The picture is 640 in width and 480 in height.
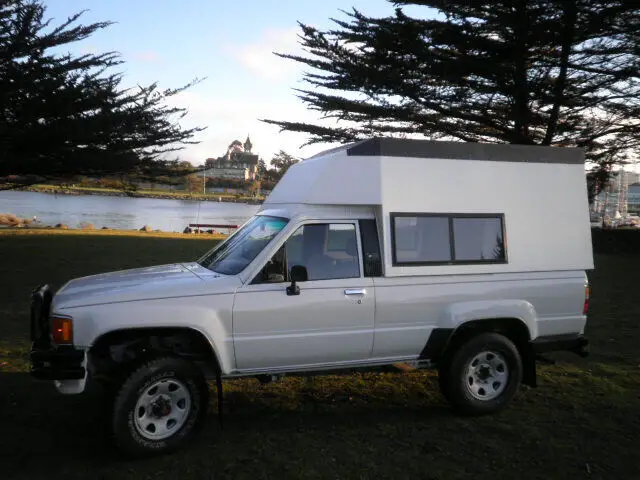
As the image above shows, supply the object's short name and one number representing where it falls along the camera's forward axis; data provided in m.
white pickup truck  4.34
